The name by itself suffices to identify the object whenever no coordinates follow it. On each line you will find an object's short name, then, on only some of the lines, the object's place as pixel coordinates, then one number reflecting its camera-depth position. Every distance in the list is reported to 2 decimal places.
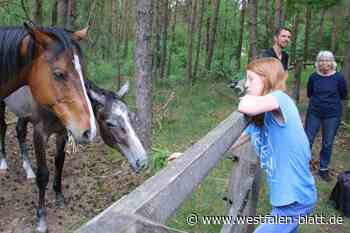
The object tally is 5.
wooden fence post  3.06
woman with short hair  6.18
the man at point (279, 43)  6.08
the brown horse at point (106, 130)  4.44
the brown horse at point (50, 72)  3.27
